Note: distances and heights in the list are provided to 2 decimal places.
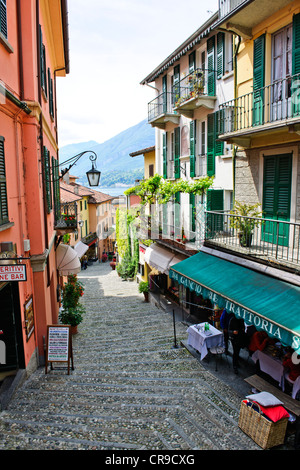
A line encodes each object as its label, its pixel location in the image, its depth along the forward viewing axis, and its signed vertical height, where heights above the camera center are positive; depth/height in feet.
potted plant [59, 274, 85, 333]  38.73 -12.97
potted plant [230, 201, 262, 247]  30.68 -2.57
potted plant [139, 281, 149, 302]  58.39 -16.09
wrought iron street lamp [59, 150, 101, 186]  34.07 +2.81
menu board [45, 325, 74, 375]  27.91 -12.43
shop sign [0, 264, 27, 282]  18.77 -4.16
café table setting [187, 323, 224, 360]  30.71 -13.56
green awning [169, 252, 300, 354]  21.30 -7.74
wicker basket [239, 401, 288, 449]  19.22 -13.87
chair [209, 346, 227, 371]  30.35 -14.29
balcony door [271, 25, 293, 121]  28.58 +11.44
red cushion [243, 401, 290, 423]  19.30 -12.90
